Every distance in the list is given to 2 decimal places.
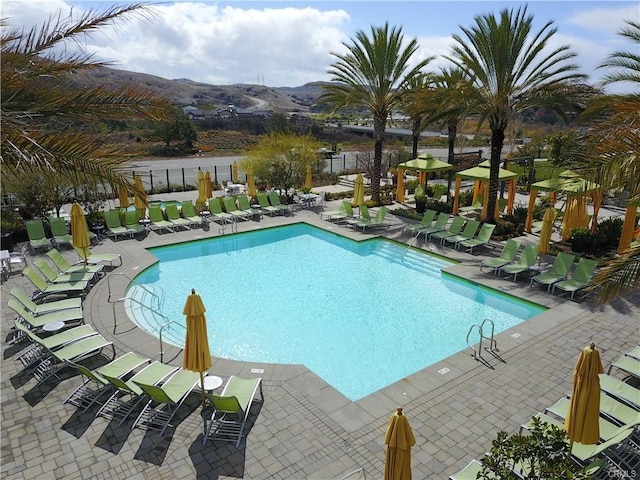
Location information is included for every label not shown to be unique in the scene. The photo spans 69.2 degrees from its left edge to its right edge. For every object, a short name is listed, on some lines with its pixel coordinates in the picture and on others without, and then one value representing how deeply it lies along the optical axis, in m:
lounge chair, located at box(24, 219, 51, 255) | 15.84
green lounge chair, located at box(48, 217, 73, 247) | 16.19
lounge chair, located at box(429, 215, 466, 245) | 16.97
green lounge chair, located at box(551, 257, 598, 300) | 12.30
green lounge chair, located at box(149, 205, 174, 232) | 18.52
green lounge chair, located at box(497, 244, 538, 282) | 13.68
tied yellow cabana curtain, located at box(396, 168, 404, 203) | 22.95
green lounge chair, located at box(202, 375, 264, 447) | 7.13
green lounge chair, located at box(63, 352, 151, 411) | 7.88
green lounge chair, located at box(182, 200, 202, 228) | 19.20
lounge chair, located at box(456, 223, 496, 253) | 16.03
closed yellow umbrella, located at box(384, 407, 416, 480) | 5.09
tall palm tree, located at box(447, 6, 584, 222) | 15.86
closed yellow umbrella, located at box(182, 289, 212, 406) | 7.34
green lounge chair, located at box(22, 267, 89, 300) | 11.81
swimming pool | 10.41
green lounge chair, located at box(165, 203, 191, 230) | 18.86
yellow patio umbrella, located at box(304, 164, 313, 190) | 23.39
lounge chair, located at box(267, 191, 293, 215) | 21.47
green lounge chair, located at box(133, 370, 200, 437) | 7.37
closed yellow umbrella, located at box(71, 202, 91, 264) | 12.40
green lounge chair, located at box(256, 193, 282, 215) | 21.14
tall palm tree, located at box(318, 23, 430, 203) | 20.95
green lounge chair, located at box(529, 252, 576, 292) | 12.81
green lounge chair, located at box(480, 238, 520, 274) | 14.09
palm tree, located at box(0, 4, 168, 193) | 6.07
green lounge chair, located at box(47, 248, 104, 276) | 13.22
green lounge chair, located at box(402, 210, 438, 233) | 17.89
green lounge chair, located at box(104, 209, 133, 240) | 17.30
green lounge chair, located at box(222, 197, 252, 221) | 20.20
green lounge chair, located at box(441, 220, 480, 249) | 16.50
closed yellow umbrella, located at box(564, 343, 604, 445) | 5.52
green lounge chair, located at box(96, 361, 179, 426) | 7.68
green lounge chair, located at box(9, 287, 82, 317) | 10.46
